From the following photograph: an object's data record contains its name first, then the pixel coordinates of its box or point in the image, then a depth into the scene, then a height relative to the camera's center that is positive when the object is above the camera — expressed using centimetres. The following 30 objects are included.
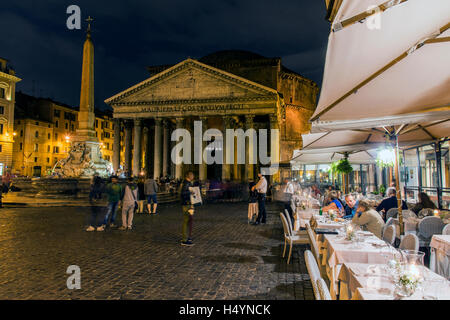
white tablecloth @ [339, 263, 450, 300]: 244 -97
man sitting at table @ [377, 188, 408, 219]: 760 -72
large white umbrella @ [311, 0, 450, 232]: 288 +130
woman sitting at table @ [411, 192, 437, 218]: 695 -65
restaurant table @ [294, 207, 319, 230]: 761 -107
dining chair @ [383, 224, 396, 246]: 469 -94
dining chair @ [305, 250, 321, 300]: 249 -83
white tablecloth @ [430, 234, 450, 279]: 442 -120
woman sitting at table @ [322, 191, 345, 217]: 739 -75
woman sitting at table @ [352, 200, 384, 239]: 546 -82
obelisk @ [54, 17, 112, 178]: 1579 +202
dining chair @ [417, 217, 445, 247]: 568 -99
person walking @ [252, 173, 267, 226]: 1056 -71
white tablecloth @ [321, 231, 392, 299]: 392 -104
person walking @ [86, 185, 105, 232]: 878 -105
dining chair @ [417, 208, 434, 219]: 651 -81
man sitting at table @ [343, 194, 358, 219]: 854 -86
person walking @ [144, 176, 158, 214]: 1316 -75
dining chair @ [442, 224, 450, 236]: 506 -92
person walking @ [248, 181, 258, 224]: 1088 -104
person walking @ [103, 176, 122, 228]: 911 -58
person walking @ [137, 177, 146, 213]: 1310 -89
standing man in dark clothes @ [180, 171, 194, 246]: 719 -74
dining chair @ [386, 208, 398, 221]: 710 -88
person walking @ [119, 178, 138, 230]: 920 -89
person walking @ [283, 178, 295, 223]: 1521 -69
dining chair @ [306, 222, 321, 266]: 424 -102
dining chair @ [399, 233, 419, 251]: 378 -87
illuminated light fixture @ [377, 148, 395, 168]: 896 +56
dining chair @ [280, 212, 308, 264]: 606 -129
